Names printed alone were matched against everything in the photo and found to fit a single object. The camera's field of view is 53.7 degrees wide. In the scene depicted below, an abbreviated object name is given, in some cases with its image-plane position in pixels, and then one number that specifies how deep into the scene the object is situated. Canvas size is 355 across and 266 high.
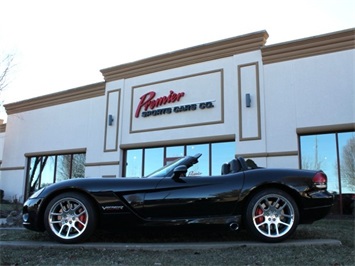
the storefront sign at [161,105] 12.62
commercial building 10.34
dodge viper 4.27
